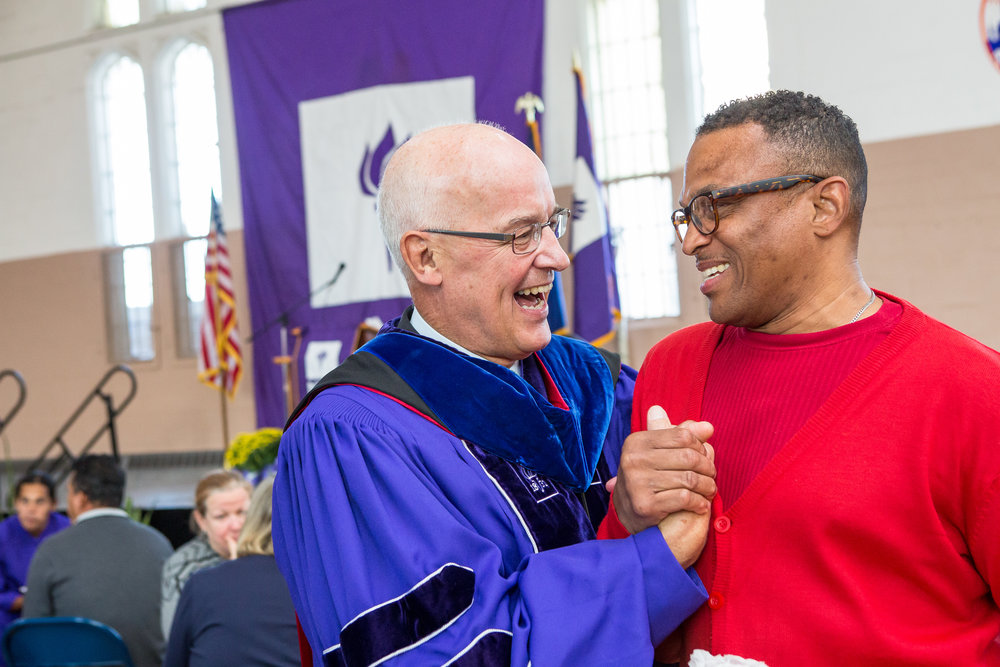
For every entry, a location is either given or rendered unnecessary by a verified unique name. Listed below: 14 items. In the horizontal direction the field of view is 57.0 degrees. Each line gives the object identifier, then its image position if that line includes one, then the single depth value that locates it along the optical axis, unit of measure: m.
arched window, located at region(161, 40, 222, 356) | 11.18
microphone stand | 9.56
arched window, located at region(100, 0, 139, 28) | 11.71
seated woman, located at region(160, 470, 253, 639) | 3.49
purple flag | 7.73
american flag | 9.13
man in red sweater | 1.25
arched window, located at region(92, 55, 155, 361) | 11.45
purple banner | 8.99
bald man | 1.41
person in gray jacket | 3.78
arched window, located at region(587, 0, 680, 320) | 9.32
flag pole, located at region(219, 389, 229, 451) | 10.08
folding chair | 3.11
